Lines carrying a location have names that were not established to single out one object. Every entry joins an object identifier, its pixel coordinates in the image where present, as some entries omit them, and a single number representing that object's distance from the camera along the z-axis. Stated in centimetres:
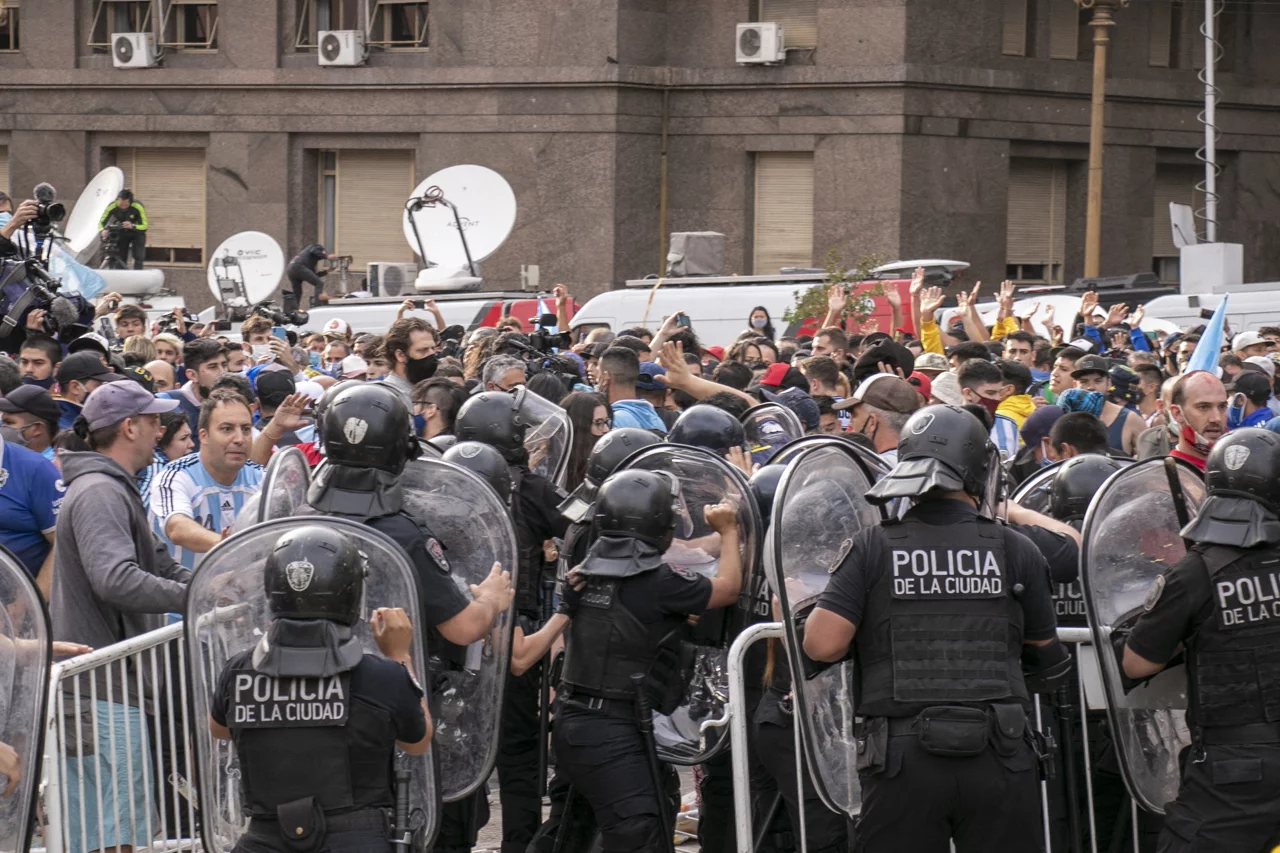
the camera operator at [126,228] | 5163
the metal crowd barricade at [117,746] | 1019
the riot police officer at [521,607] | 1286
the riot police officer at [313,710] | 851
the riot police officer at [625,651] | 1101
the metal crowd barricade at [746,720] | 1105
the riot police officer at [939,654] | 941
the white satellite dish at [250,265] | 4576
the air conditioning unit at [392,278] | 4584
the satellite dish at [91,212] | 3936
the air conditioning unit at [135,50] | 6069
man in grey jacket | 1053
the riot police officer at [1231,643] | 981
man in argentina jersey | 1254
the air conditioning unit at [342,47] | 5776
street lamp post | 4804
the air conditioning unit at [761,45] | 5350
